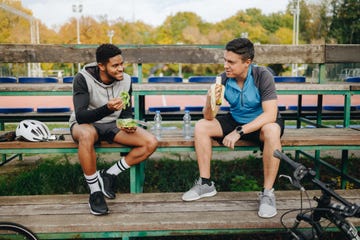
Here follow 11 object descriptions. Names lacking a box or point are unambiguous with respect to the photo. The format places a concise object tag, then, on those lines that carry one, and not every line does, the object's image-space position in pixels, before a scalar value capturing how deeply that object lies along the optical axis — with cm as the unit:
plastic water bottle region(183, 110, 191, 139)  381
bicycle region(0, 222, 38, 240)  243
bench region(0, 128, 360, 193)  343
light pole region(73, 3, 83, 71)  4090
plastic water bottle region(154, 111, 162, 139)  383
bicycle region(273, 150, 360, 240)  170
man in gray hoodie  315
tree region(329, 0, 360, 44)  4122
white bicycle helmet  350
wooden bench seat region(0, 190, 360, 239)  270
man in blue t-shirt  311
